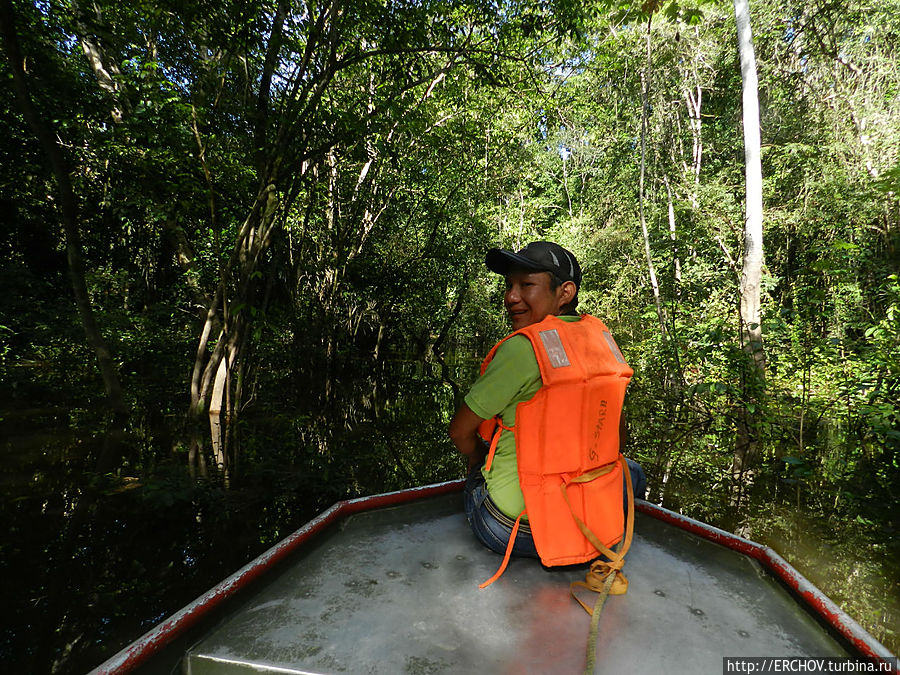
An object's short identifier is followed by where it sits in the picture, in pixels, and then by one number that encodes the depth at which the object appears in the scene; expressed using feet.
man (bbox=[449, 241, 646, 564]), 6.13
